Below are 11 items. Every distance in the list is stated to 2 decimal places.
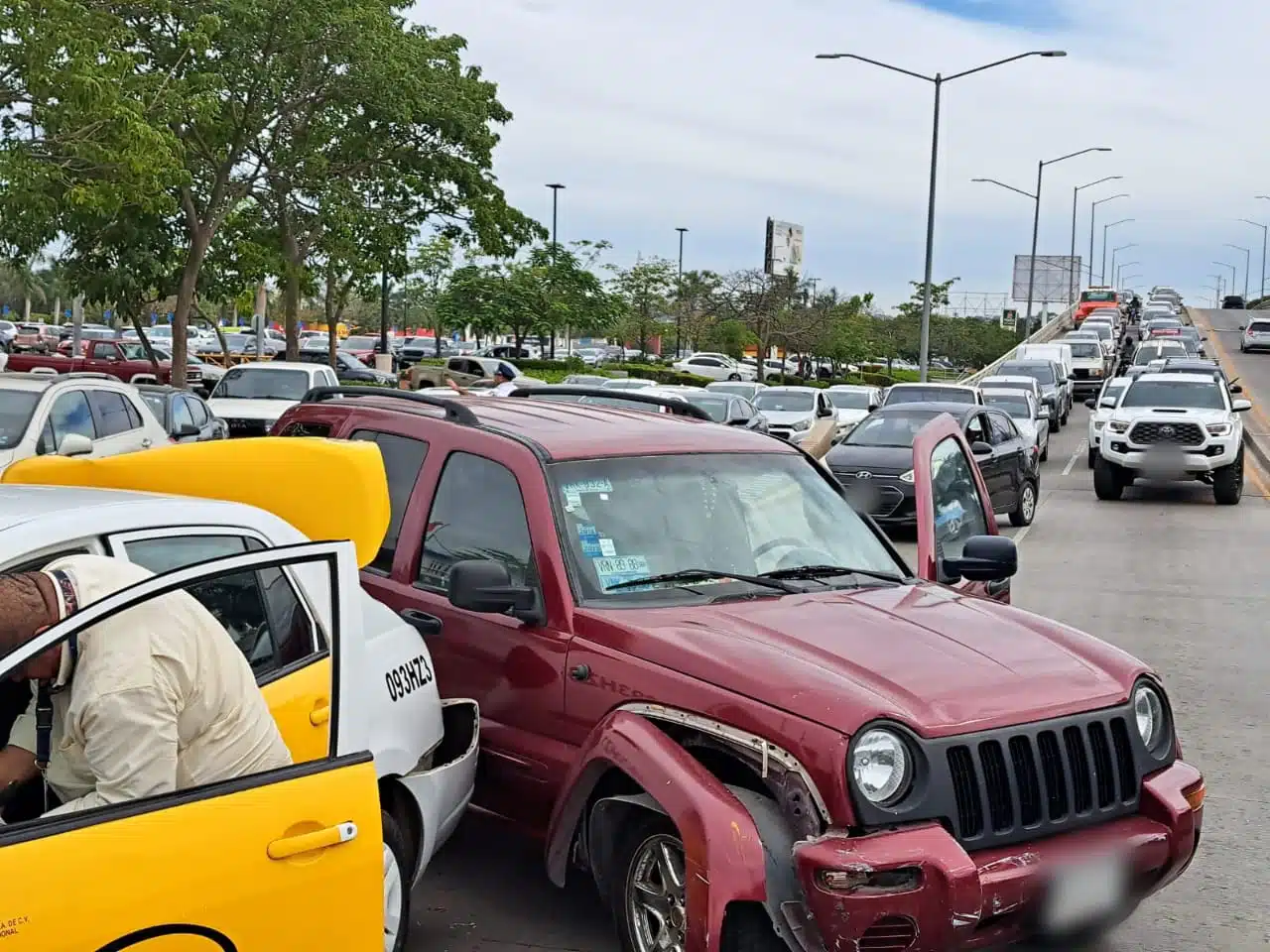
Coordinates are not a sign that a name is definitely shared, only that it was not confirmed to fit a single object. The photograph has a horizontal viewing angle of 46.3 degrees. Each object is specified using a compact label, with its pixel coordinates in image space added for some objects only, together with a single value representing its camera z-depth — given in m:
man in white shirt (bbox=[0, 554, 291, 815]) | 3.15
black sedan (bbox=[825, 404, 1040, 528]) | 15.98
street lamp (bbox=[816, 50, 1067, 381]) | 30.02
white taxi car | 3.17
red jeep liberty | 3.96
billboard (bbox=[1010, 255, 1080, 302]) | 88.94
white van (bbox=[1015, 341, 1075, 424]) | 39.97
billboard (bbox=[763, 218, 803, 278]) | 82.94
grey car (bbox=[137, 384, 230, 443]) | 16.11
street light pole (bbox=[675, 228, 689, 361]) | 71.39
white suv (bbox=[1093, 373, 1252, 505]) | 20.59
